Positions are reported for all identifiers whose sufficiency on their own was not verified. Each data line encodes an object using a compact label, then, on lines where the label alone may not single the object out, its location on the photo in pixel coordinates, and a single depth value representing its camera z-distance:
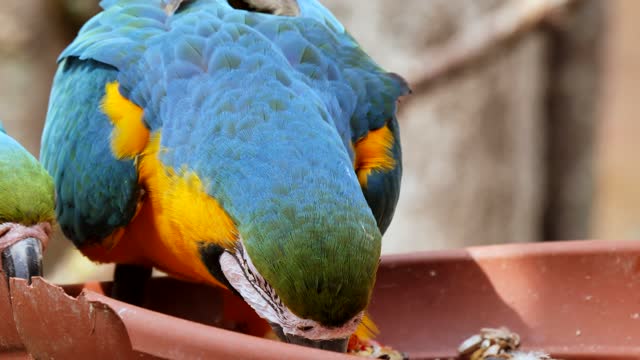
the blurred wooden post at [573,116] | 10.05
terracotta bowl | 4.80
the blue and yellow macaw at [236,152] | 3.72
